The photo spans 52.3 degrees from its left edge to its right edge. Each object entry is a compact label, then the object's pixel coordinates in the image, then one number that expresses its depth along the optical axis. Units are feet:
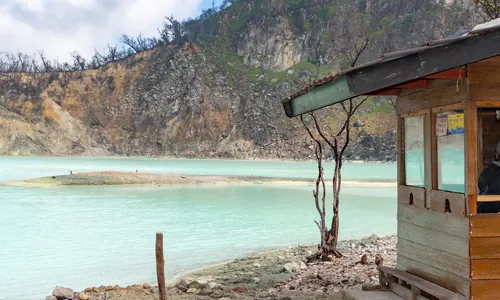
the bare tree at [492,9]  34.88
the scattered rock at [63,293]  27.40
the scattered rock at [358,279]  27.53
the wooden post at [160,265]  23.17
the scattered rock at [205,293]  26.96
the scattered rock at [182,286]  28.23
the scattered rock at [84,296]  26.90
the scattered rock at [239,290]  27.99
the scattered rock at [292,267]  33.12
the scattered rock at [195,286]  28.53
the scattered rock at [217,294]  26.37
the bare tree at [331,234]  35.35
